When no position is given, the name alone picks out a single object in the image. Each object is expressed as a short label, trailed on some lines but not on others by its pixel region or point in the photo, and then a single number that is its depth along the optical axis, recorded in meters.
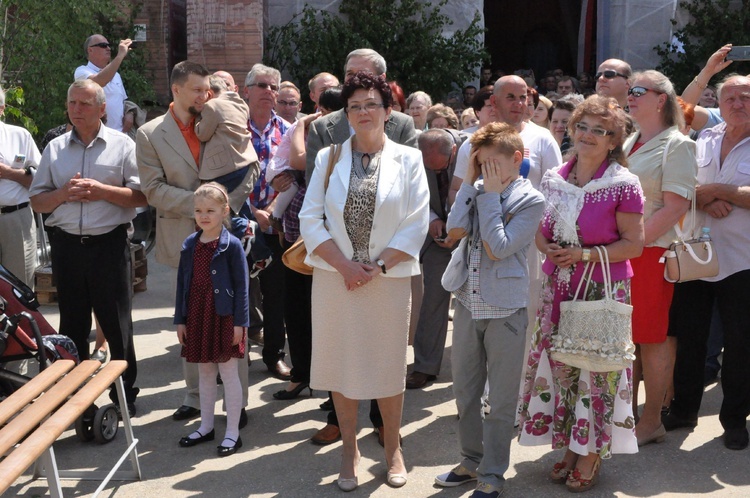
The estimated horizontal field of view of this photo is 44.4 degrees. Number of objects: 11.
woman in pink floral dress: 4.51
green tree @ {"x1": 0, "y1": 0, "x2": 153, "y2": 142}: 10.56
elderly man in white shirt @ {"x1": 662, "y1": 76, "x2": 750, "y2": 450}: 5.28
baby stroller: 4.94
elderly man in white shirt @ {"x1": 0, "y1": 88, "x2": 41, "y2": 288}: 6.17
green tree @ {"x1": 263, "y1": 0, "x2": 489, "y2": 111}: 13.68
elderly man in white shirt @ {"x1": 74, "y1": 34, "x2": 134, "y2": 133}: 9.27
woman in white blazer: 4.62
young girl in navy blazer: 5.21
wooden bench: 3.56
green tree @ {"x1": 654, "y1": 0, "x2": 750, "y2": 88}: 15.31
